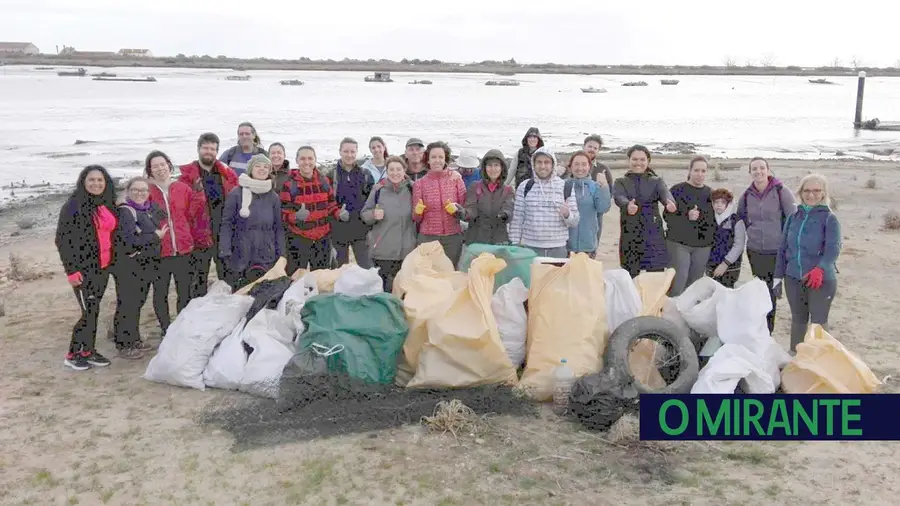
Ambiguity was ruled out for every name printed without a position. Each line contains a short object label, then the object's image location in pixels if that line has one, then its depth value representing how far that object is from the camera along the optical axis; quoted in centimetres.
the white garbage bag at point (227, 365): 448
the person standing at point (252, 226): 520
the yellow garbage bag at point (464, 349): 420
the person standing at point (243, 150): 616
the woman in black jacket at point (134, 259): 498
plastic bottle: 417
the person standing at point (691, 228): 545
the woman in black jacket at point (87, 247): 472
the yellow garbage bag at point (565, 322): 426
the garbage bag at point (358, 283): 492
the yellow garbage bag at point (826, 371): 405
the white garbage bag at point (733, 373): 395
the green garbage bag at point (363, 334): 433
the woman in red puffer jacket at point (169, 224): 521
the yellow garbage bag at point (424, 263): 506
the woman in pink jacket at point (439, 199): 554
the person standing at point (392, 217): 557
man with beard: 542
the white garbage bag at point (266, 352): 435
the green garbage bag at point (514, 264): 497
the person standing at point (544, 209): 532
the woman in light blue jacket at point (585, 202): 552
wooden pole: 2836
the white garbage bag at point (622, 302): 450
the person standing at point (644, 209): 553
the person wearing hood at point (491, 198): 550
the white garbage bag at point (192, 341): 454
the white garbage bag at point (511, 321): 448
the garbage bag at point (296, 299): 467
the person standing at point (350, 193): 589
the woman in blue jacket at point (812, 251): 472
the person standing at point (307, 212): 559
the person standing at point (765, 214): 517
